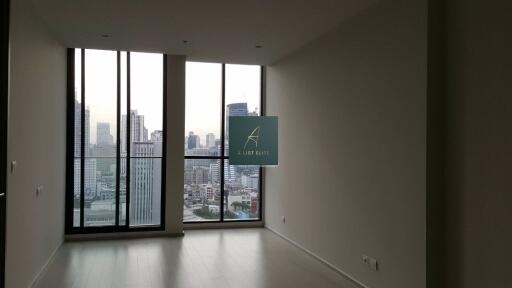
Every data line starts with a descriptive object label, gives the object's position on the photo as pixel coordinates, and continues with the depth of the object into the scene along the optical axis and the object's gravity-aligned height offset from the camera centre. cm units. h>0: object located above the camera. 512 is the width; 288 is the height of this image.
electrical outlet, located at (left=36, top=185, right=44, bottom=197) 448 -46
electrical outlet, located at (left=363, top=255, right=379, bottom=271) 405 -113
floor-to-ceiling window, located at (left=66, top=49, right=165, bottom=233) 638 +14
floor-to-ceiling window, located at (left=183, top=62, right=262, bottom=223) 734 +11
